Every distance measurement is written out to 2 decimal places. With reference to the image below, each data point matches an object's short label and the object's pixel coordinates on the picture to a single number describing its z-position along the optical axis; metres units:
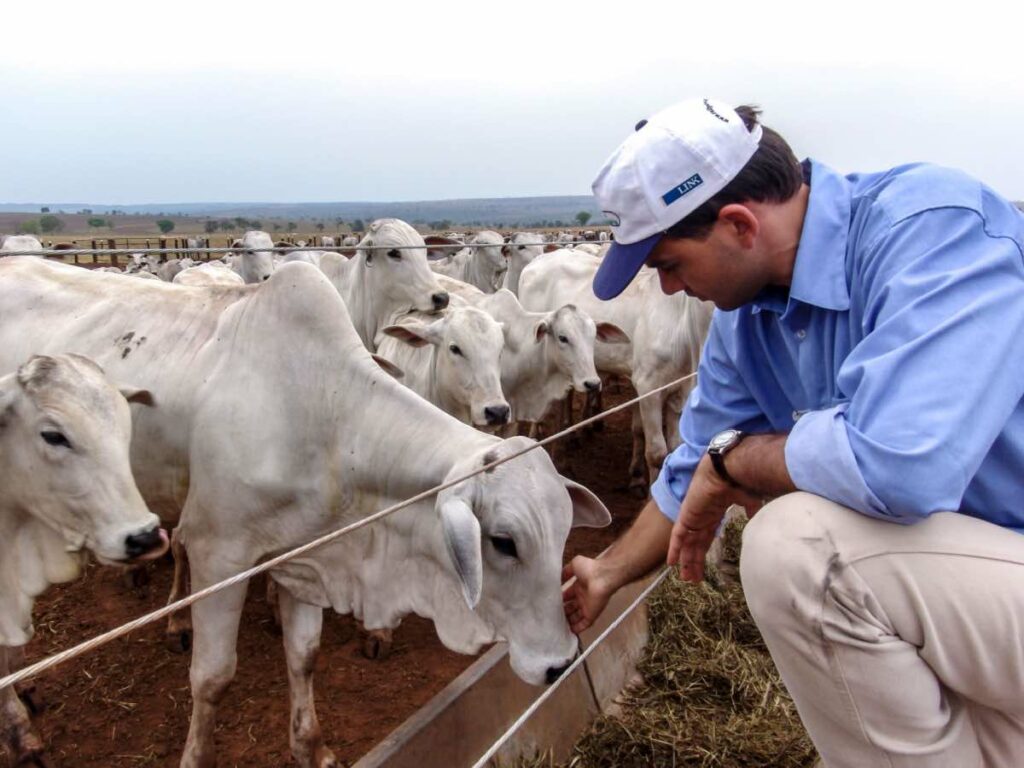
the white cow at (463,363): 5.11
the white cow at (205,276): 6.66
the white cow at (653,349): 6.27
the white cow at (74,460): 2.62
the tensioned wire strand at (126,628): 1.22
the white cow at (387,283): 6.56
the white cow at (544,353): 6.41
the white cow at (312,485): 2.49
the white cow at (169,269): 13.01
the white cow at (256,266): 9.94
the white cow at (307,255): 10.23
